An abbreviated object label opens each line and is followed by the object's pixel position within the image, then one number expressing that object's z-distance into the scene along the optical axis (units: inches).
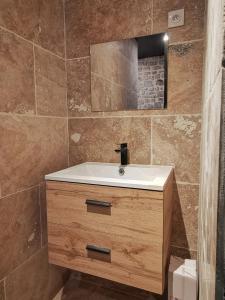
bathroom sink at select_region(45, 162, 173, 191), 37.3
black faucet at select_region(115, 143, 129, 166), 55.2
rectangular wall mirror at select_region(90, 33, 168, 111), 51.5
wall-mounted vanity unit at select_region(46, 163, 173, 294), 36.7
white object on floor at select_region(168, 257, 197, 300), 44.2
